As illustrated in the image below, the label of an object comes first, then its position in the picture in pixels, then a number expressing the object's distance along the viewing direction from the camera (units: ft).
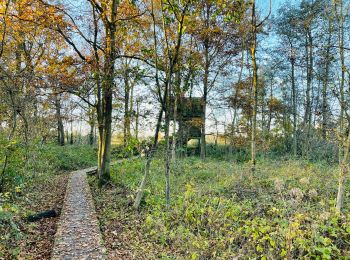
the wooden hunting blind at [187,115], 51.88
